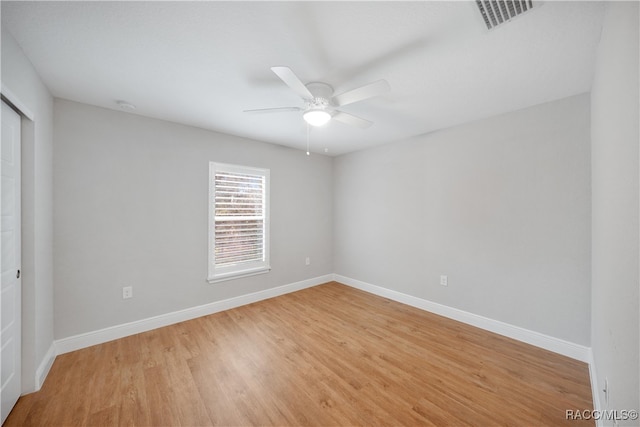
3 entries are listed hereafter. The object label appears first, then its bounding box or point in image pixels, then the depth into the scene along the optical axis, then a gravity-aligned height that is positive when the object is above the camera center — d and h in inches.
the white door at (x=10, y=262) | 61.2 -12.9
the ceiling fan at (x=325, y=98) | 63.3 +34.7
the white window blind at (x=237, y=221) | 131.5 -4.4
